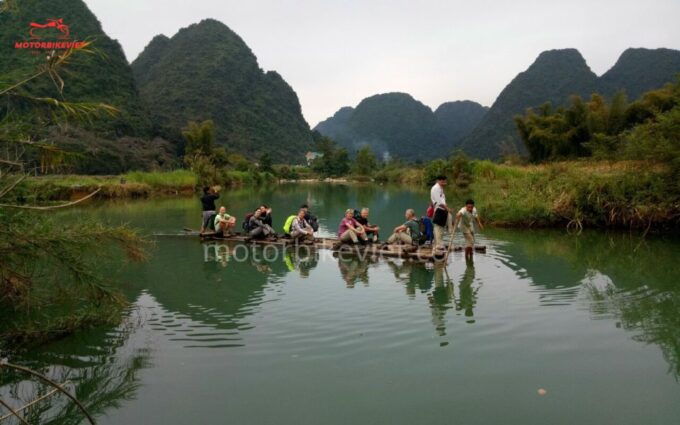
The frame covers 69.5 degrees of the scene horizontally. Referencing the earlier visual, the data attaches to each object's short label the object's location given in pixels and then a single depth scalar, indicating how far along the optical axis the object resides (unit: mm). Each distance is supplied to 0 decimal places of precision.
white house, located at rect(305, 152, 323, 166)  121044
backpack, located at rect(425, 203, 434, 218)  11214
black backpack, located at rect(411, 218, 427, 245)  11844
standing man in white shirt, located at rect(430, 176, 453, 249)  10617
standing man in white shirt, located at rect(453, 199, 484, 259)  10641
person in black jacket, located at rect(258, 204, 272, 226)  13445
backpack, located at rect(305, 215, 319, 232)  13585
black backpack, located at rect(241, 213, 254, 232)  13704
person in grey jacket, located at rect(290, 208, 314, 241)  12672
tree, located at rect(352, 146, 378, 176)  78938
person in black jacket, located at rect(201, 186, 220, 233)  14227
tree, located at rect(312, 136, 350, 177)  84875
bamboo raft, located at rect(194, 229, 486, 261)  10547
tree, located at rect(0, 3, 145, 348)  4270
